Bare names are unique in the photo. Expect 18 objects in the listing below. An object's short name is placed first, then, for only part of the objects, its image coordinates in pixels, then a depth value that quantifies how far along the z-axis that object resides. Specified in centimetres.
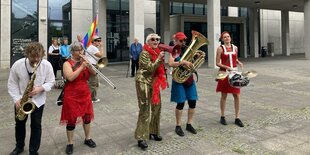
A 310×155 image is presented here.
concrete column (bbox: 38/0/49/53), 1581
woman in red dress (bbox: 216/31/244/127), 454
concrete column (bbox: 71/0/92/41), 1669
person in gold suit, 361
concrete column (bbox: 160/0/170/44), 1785
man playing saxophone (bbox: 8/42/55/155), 320
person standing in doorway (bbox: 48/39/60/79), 913
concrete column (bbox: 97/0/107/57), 1559
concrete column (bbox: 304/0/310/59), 1799
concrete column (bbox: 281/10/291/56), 2349
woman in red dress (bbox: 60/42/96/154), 340
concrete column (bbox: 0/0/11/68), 1498
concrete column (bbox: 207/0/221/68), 1376
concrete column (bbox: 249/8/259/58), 2254
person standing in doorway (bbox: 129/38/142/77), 1036
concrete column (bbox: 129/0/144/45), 1146
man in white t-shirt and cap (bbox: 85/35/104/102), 604
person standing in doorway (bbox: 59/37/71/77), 866
